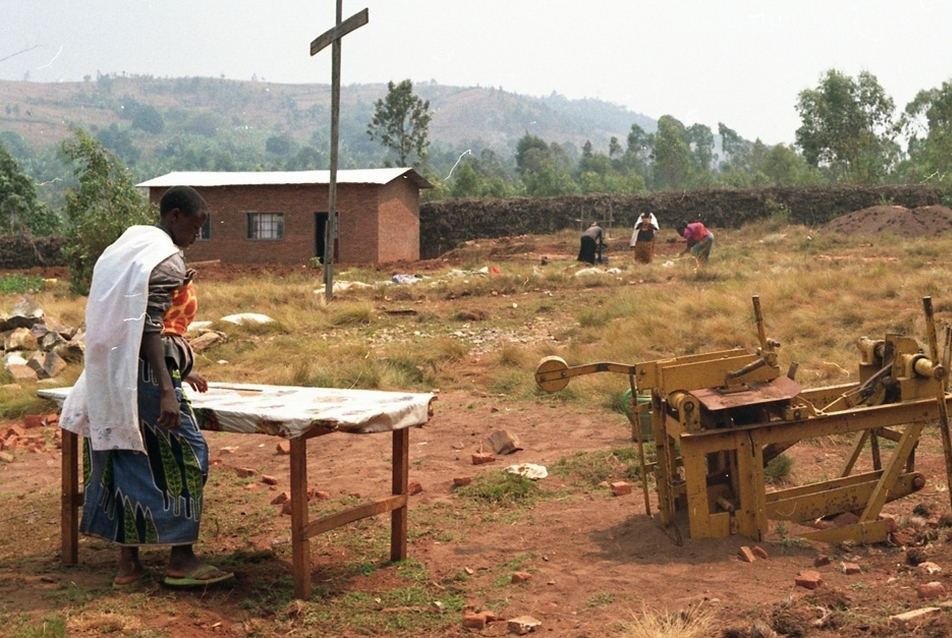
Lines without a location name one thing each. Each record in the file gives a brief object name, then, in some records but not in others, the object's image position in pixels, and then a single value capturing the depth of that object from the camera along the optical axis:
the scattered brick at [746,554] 4.66
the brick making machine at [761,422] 4.79
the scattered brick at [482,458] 6.93
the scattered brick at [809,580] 4.24
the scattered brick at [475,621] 4.11
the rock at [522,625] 4.03
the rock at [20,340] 12.59
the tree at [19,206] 45.81
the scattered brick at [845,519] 5.33
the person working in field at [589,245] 24.12
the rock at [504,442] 7.21
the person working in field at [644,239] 23.91
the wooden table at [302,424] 4.21
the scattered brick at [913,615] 3.65
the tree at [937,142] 43.78
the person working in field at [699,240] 22.08
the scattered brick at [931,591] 3.99
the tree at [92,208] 20.84
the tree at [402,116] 55.56
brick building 30.34
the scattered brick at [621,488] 6.06
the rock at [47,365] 11.16
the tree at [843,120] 48.09
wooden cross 17.36
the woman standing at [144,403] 4.12
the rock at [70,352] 11.80
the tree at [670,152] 82.62
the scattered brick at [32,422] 8.82
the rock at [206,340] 12.27
